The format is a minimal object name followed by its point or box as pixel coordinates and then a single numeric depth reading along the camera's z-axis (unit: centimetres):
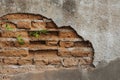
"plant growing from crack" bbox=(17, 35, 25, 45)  348
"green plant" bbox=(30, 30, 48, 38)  347
